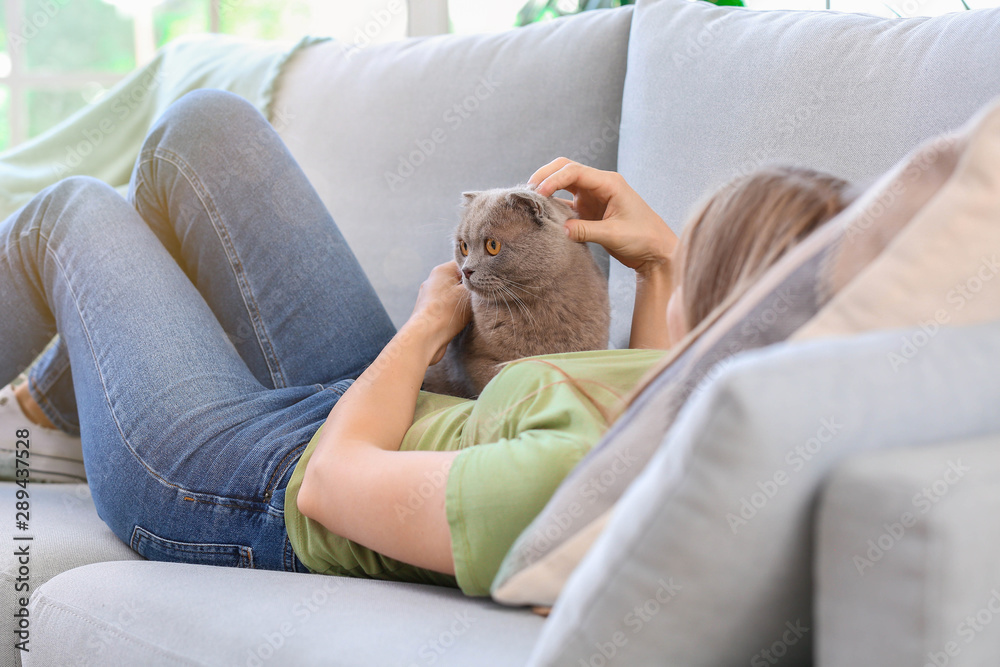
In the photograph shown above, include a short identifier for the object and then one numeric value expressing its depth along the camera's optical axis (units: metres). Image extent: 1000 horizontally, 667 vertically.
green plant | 2.13
